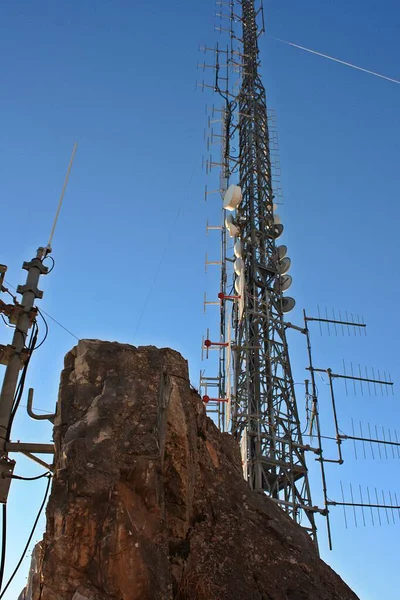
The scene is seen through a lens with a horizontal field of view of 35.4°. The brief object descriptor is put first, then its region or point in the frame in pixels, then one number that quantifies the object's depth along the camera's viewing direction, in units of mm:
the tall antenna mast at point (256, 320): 16234
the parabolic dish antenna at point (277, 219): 21388
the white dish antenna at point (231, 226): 20469
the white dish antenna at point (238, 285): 18797
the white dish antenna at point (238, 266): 19094
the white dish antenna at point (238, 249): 19625
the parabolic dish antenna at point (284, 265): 20250
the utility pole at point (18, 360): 6348
